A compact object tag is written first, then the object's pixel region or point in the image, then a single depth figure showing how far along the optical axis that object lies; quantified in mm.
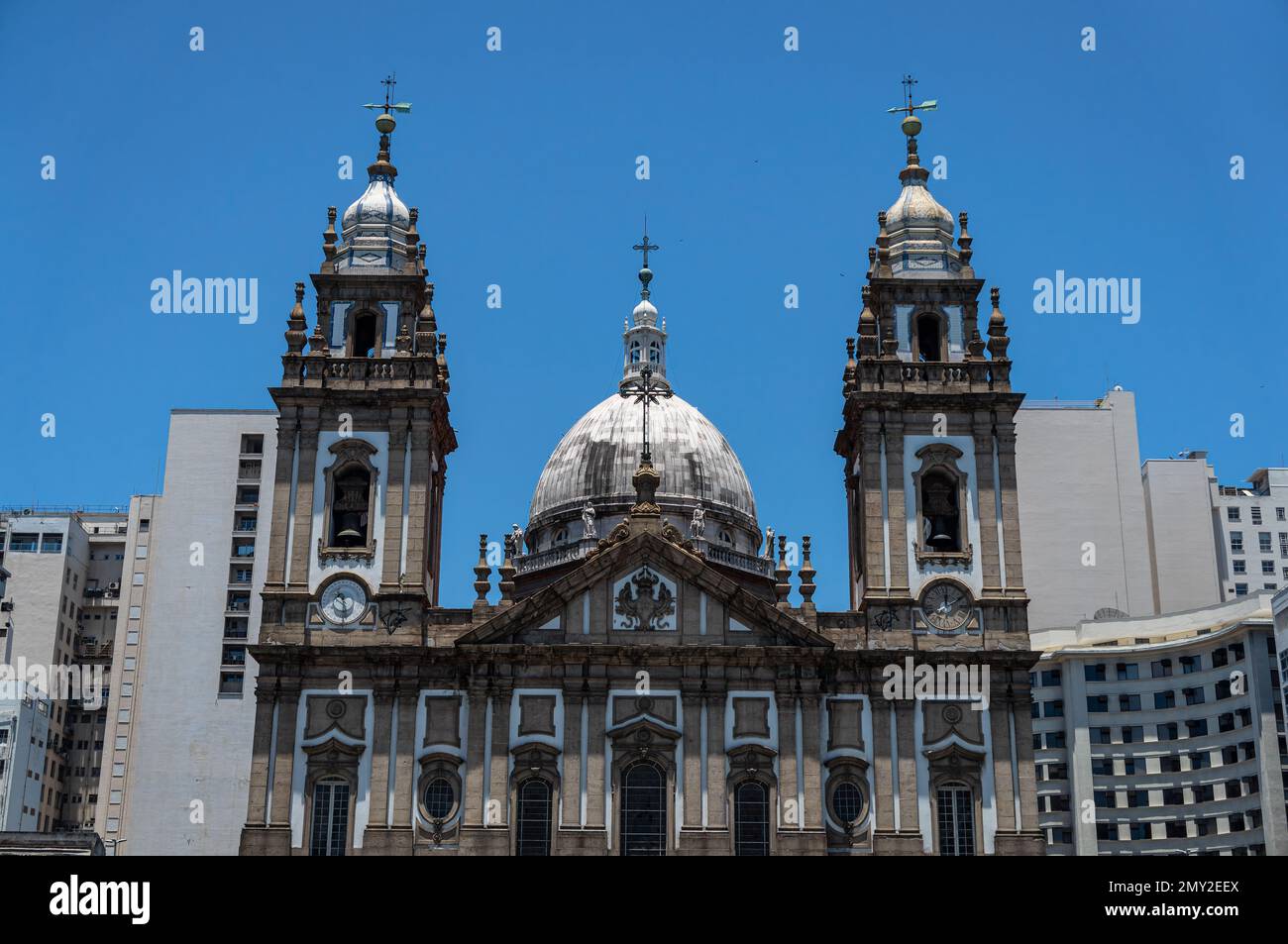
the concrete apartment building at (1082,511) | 96062
